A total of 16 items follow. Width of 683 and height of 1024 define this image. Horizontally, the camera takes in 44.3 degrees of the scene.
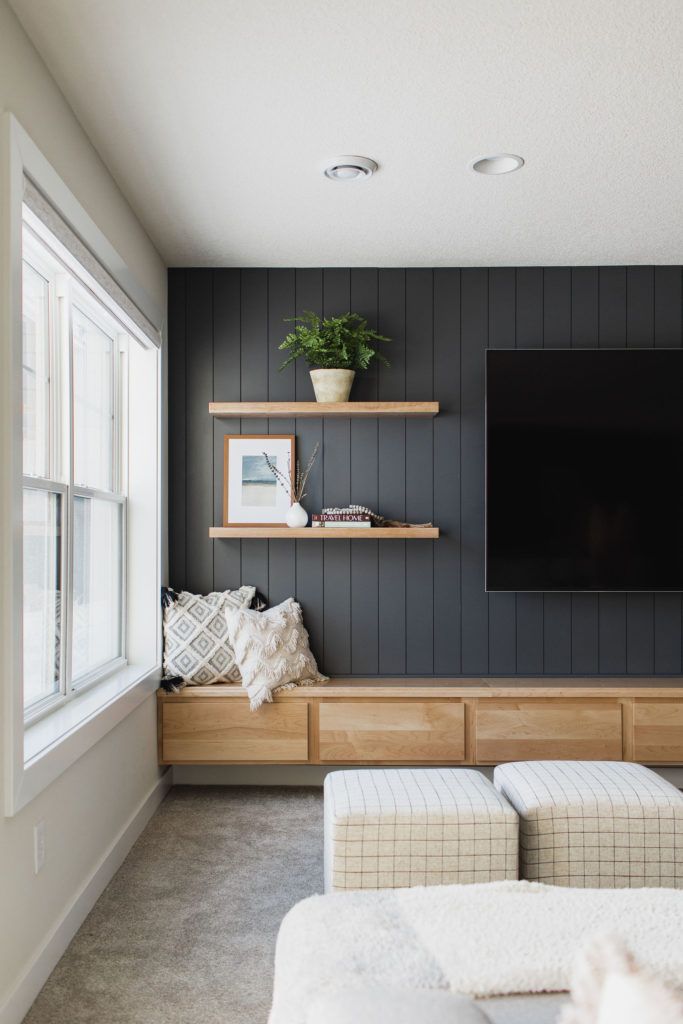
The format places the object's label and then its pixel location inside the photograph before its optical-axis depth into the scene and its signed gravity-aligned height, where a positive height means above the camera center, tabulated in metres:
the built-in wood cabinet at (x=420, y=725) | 3.82 -0.95
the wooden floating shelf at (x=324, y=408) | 3.94 +0.51
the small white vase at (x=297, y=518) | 3.97 -0.01
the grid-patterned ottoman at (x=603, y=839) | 2.35 -0.91
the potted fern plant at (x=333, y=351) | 3.94 +0.78
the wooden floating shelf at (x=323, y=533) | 3.92 -0.08
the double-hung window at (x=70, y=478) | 2.05 +0.14
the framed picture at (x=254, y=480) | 4.13 +0.18
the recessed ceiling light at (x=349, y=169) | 2.92 +1.24
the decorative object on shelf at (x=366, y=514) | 3.97 +0.01
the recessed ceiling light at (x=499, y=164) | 2.92 +1.24
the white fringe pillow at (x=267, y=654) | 3.79 -0.63
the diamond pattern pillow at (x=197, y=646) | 3.87 -0.60
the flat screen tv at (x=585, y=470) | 4.01 +0.22
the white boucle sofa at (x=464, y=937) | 1.22 -0.66
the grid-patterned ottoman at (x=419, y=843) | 2.29 -0.90
